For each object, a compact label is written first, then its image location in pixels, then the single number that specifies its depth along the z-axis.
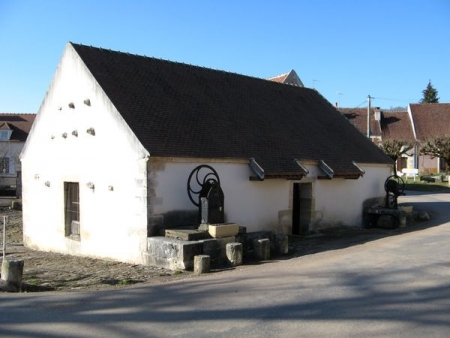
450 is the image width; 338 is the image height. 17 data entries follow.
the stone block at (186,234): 9.80
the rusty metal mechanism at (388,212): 16.23
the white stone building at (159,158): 10.88
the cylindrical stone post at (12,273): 7.67
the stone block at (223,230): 10.12
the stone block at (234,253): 9.78
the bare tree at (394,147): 34.62
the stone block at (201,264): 8.88
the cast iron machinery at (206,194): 10.53
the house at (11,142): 41.63
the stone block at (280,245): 11.16
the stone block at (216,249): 9.75
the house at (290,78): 26.34
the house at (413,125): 42.80
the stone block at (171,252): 9.28
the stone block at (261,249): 10.40
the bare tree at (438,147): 34.69
